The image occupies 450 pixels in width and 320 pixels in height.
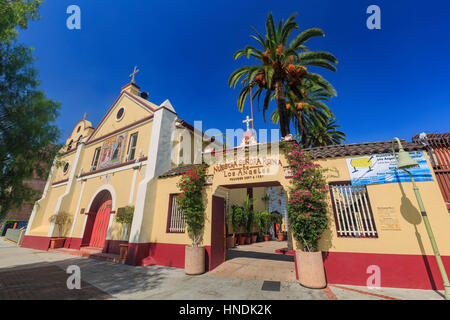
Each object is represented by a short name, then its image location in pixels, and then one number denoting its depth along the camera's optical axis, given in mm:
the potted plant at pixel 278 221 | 21703
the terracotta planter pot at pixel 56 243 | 14039
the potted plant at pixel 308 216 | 5867
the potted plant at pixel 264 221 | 19806
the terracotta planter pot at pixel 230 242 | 14617
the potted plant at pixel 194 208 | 7855
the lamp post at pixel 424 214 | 4700
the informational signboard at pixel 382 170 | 5891
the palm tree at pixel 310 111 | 15241
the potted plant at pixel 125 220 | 10008
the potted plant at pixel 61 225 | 14161
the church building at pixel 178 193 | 5699
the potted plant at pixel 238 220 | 15984
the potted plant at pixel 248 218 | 17423
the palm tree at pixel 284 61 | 11336
